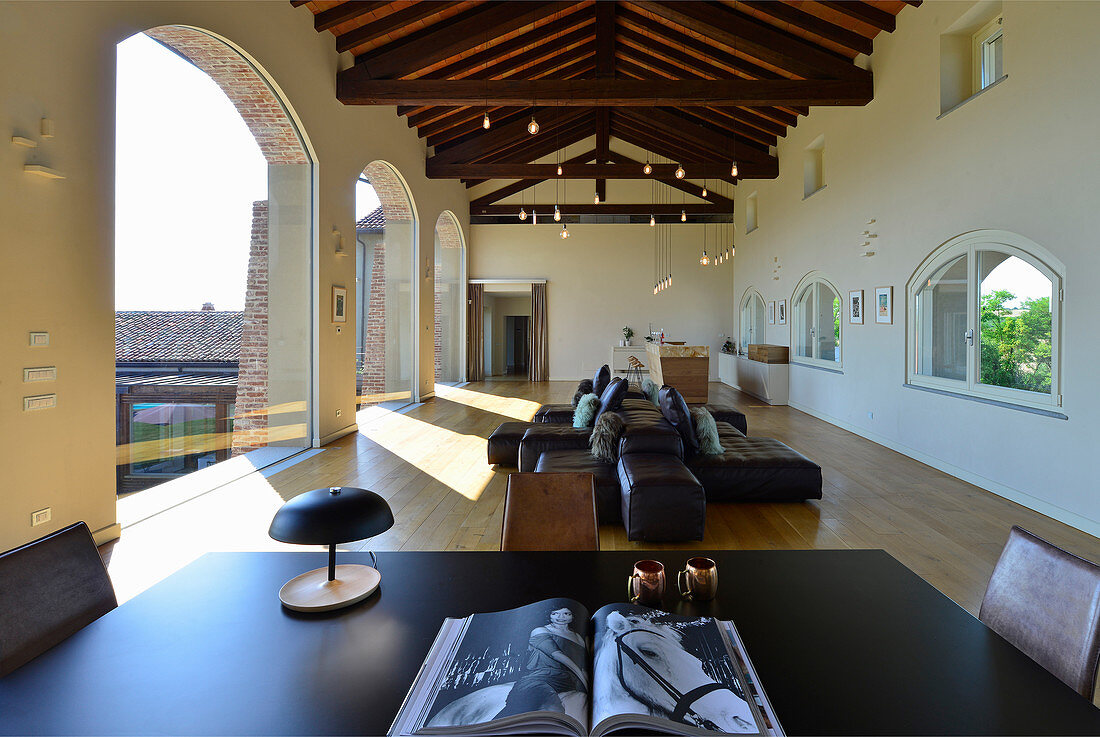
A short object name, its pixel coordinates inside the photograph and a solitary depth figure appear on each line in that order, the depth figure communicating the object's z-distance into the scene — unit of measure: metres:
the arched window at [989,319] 4.34
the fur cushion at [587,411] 5.35
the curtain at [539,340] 14.12
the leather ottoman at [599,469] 4.09
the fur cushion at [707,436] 4.66
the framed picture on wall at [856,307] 7.27
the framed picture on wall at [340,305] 6.80
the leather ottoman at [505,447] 5.58
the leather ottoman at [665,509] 3.70
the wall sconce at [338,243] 6.75
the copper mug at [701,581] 1.34
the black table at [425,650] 0.94
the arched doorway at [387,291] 8.91
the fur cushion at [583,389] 7.19
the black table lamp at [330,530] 1.24
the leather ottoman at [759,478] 4.50
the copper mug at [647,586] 1.31
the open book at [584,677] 0.88
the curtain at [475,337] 13.85
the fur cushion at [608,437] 4.43
